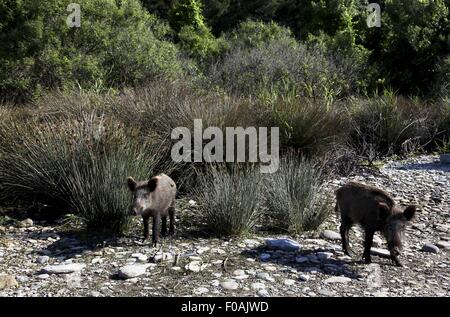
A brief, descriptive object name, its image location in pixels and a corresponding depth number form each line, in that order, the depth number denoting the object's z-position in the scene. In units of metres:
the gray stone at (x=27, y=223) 7.04
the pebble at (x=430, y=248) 6.22
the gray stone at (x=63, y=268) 5.32
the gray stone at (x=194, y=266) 5.41
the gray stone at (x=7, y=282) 4.99
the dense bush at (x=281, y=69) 15.80
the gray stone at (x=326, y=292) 4.90
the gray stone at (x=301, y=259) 5.75
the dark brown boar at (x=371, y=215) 5.54
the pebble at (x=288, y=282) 5.14
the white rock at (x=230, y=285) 5.00
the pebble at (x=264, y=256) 5.74
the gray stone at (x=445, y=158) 10.93
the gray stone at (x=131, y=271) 5.20
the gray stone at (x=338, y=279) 5.23
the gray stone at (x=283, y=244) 6.04
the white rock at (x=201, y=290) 4.91
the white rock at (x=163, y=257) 5.64
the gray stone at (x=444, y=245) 6.39
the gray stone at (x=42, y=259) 5.68
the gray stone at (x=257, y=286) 5.00
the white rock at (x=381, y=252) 5.97
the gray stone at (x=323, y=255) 5.85
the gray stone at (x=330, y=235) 6.65
